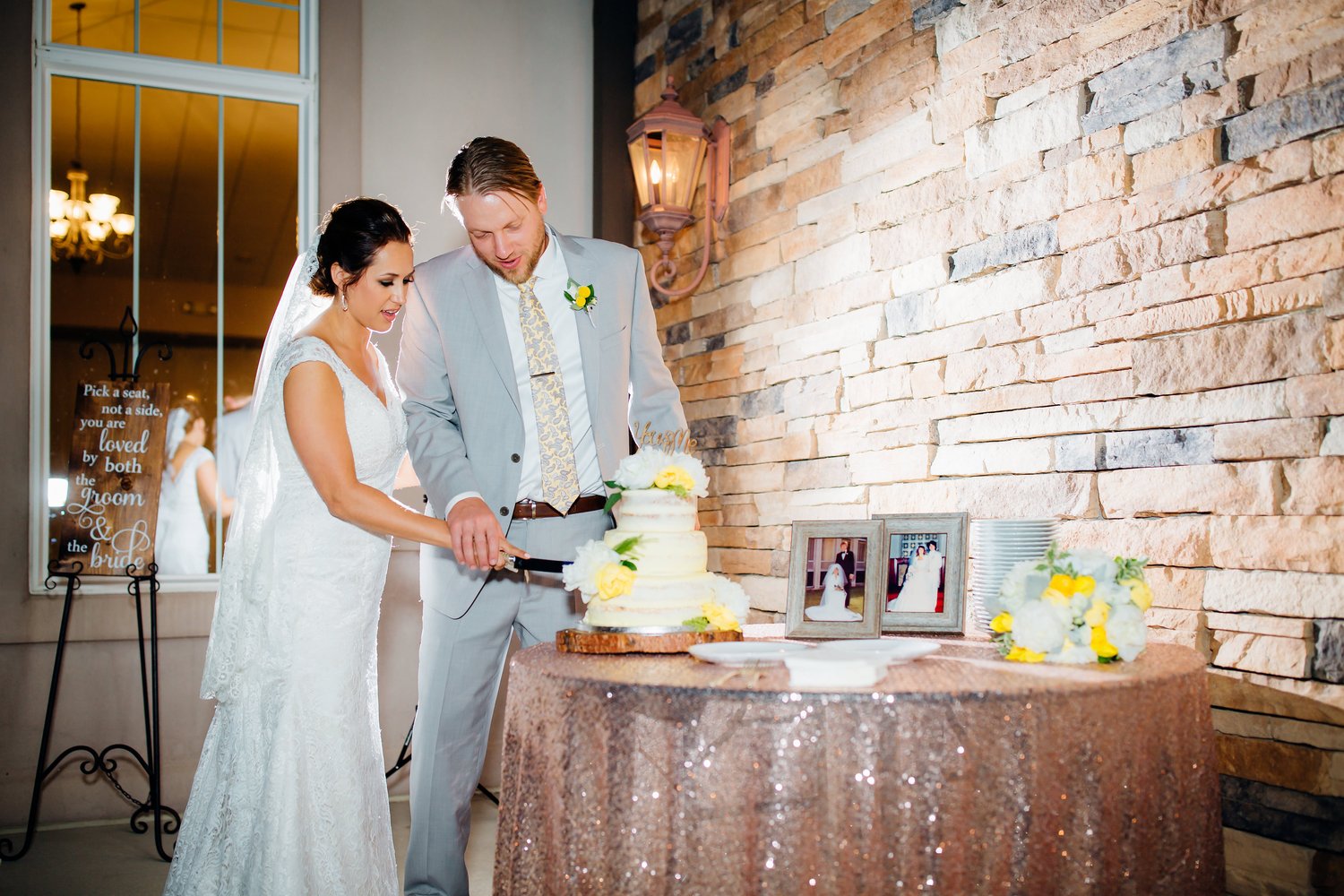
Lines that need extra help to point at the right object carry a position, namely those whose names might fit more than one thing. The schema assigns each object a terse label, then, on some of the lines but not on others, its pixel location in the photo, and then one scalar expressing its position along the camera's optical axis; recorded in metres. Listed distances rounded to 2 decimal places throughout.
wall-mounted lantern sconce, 3.80
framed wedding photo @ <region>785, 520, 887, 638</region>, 1.99
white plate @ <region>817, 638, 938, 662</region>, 1.66
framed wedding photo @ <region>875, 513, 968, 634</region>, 2.03
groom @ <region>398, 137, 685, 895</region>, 2.44
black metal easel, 3.60
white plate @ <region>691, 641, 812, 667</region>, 1.66
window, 4.05
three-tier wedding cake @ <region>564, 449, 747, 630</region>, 1.83
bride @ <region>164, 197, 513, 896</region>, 2.25
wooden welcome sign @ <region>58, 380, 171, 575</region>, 3.87
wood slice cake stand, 1.80
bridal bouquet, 1.68
